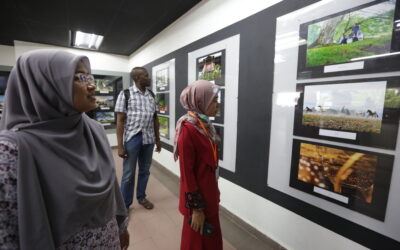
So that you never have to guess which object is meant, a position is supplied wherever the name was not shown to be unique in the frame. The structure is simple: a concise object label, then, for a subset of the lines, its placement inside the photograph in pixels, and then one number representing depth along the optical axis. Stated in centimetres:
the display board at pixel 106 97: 495
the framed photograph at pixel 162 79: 330
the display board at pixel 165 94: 318
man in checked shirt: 214
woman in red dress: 117
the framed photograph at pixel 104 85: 492
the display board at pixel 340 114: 106
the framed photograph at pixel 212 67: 211
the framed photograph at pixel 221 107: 212
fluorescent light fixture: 380
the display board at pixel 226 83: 198
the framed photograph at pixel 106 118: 503
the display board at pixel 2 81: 428
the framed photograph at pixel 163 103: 337
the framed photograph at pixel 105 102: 498
